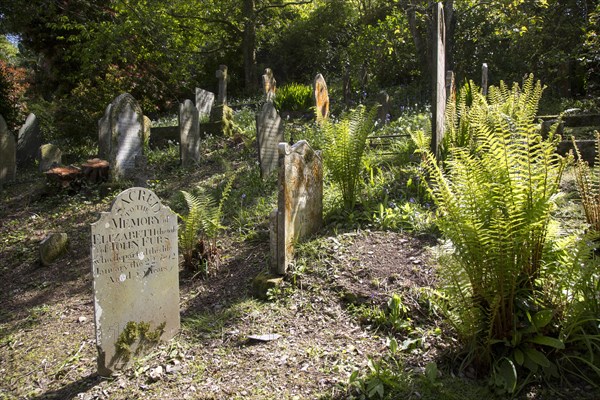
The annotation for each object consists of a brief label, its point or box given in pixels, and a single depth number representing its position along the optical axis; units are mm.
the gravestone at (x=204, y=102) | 13883
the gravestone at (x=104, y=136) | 9125
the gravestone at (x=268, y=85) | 14611
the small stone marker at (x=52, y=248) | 6254
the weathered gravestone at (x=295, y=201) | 4531
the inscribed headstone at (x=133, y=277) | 3592
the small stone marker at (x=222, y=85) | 14052
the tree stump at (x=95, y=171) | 8789
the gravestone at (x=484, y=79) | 10428
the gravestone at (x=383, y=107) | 11195
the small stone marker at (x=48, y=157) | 10129
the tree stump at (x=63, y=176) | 8609
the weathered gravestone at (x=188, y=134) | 9180
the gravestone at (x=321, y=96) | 9938
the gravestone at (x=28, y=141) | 11977
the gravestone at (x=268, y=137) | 7586
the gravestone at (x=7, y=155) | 9953
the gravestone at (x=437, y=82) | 6215
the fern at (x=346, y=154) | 5535
